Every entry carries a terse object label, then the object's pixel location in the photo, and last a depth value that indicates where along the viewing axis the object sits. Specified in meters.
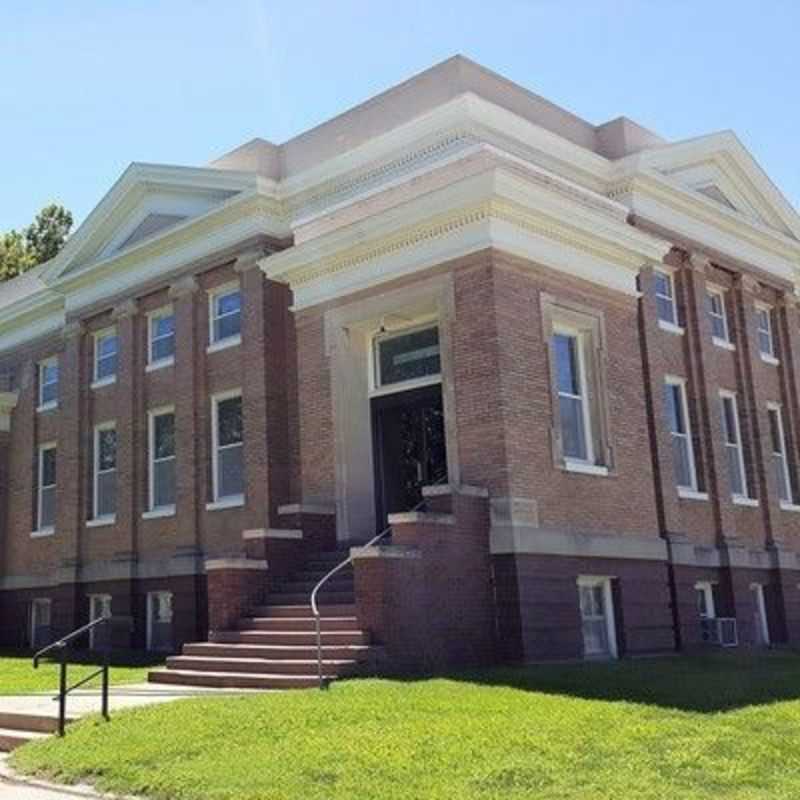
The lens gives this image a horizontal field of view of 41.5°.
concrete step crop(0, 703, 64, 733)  10.78
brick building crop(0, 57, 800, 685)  15.23
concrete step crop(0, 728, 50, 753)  10.57
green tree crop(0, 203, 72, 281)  43.31
